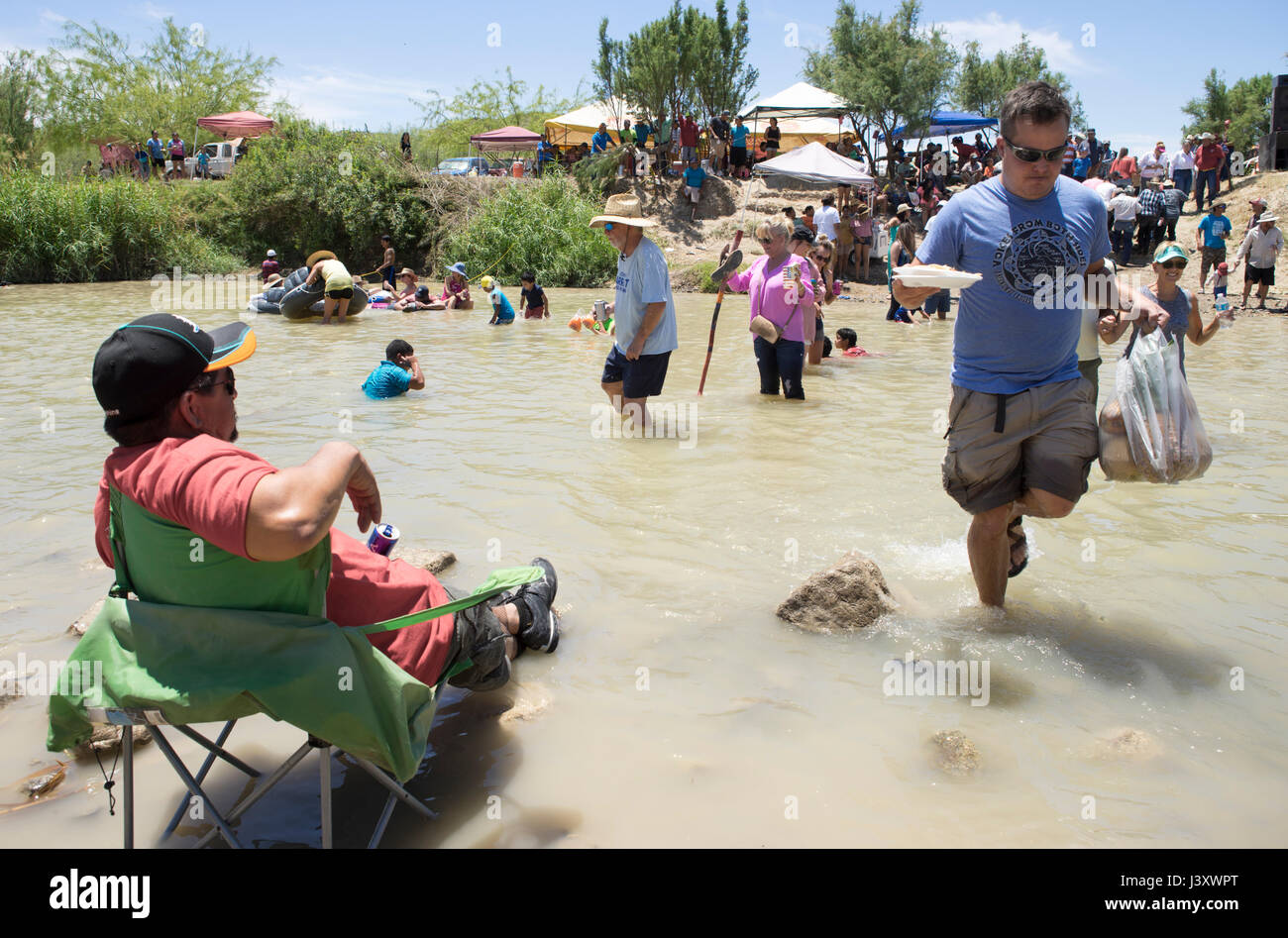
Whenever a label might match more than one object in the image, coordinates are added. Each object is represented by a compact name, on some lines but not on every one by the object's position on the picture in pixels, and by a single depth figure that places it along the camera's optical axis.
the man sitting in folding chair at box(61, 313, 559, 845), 2.09
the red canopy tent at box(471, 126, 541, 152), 34.59
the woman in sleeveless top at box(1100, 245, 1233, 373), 5.69
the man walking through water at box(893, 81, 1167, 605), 3.52
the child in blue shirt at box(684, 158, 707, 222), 27.36
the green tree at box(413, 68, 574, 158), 53.06
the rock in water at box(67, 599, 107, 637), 3.80
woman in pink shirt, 8.25
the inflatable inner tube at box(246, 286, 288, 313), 16.91
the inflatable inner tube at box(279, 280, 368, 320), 15.92
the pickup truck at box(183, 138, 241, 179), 34.88
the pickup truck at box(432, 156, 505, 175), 34.41
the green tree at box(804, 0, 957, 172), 32.56
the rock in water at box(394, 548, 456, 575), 4.34
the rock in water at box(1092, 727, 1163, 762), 2.97
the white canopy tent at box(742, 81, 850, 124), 28.66
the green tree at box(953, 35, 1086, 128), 44.28
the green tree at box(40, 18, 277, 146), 47.72
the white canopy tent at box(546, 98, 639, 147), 31.95
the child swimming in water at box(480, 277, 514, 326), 15.60
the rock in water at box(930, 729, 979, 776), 2.89
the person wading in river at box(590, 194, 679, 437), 6.64
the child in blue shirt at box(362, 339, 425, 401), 9.28
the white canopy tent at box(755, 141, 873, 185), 21.94
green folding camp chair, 2.21
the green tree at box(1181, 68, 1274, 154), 49.88
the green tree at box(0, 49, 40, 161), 38.97
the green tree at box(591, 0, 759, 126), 29.55
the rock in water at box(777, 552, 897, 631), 3.89
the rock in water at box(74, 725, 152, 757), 2.97
